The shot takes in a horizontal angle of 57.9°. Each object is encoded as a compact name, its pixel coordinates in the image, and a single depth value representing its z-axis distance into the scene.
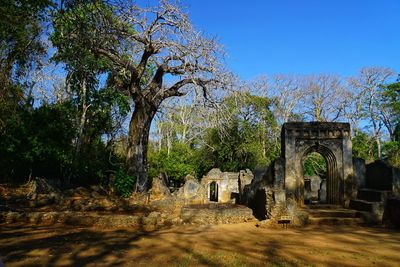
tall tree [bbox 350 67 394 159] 34.03
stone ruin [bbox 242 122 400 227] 13.62
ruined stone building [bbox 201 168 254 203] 24.47
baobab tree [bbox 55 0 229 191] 14.73
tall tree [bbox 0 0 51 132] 9.16
